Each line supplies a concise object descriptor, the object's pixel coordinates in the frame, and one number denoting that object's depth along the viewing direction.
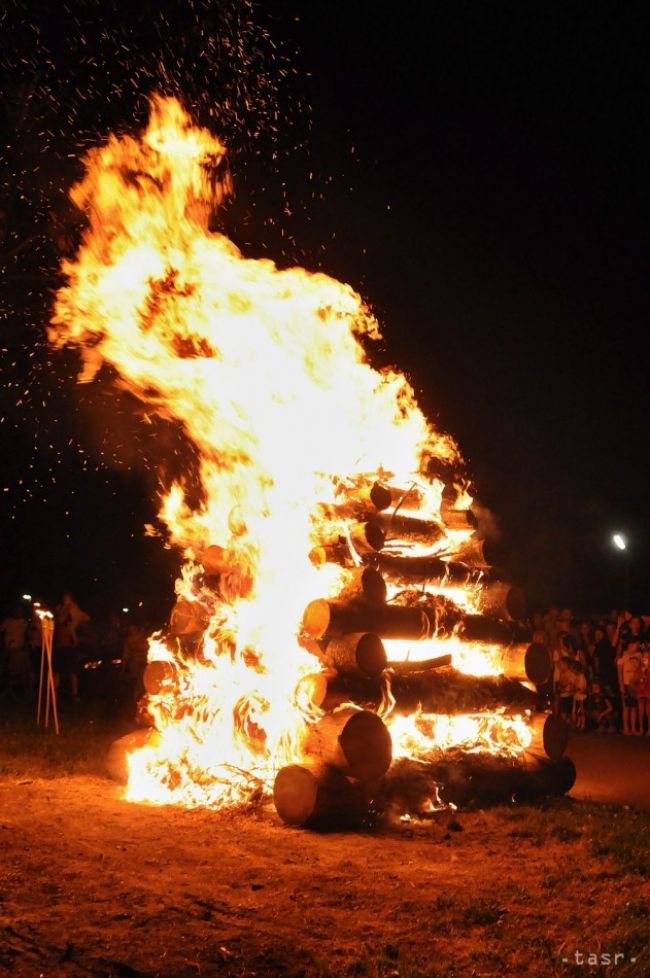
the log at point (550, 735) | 8.84
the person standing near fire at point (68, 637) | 16.56
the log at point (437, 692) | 7.70
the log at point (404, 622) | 7.80
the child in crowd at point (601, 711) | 14.00
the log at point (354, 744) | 7.14
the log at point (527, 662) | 9.23
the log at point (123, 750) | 8.77
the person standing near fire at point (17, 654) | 16.61
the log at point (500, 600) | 9.48
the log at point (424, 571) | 8.56
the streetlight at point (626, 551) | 25.66
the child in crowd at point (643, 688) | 13.15
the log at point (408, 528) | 8.61
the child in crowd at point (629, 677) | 13.31
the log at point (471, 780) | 7.63
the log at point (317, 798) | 6.97
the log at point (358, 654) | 7.53
